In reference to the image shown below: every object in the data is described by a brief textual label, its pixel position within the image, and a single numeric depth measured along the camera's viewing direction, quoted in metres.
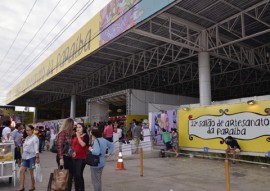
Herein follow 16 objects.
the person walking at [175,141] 15.07
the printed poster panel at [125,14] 12.68
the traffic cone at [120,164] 10.93
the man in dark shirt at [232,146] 12.13
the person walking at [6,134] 9.49
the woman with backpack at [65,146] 6.15
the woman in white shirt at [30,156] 7.01
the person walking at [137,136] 16.96
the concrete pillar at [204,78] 17.19
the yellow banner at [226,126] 11.51
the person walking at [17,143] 9.18
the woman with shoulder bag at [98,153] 5.74
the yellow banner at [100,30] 13.21
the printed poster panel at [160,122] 19.55
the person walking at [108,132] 15.91
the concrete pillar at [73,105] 37.90
